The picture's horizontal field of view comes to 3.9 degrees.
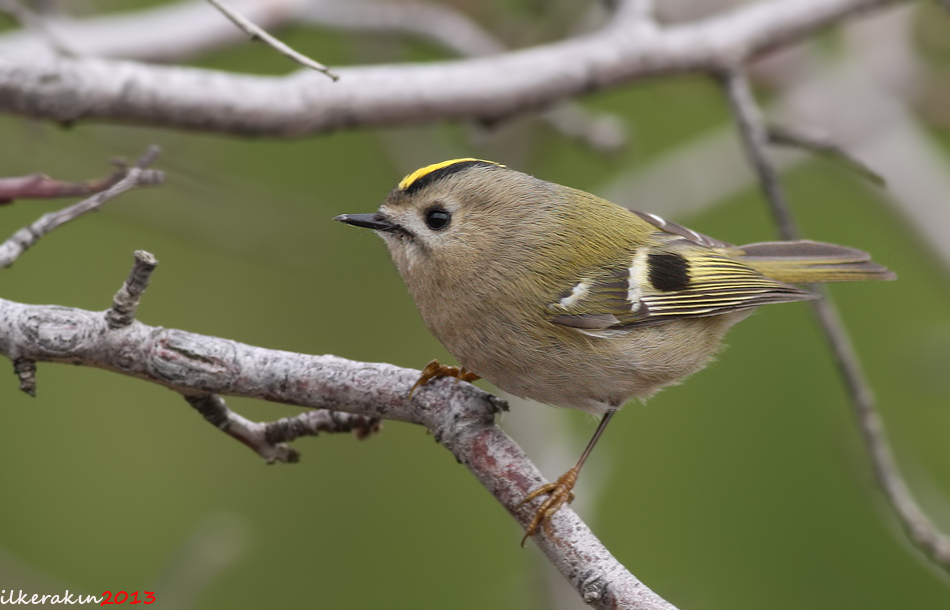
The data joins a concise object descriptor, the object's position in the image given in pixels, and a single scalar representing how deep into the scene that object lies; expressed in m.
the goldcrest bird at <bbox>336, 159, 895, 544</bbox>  2.07
